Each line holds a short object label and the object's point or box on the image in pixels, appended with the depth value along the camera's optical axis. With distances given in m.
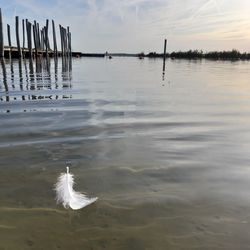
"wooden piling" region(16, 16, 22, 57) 23.11
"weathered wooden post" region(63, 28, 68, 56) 32.69
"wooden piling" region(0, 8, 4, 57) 19.73
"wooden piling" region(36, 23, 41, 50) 28.69
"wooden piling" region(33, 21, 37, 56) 27.33
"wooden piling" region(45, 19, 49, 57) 28.10
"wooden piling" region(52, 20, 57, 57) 29.80
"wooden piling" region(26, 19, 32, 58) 24.34
